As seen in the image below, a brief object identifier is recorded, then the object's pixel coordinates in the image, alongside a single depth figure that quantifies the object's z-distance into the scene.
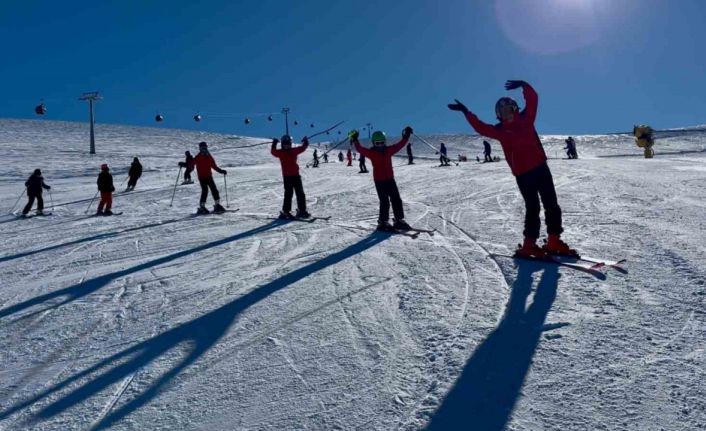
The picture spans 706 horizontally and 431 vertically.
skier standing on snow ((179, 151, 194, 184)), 21.03
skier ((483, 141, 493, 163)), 32.22
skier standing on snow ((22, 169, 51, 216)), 13.63
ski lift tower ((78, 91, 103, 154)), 47.53
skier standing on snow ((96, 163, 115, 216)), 12.95
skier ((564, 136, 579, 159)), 32.09
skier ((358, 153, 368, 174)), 25.22
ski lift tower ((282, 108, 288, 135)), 57.16
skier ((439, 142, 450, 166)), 24.81
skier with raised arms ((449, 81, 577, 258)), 5.45
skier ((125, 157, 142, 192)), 20.56
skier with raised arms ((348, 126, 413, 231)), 8.46
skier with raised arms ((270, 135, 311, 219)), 10.24
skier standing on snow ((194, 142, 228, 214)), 11.83
